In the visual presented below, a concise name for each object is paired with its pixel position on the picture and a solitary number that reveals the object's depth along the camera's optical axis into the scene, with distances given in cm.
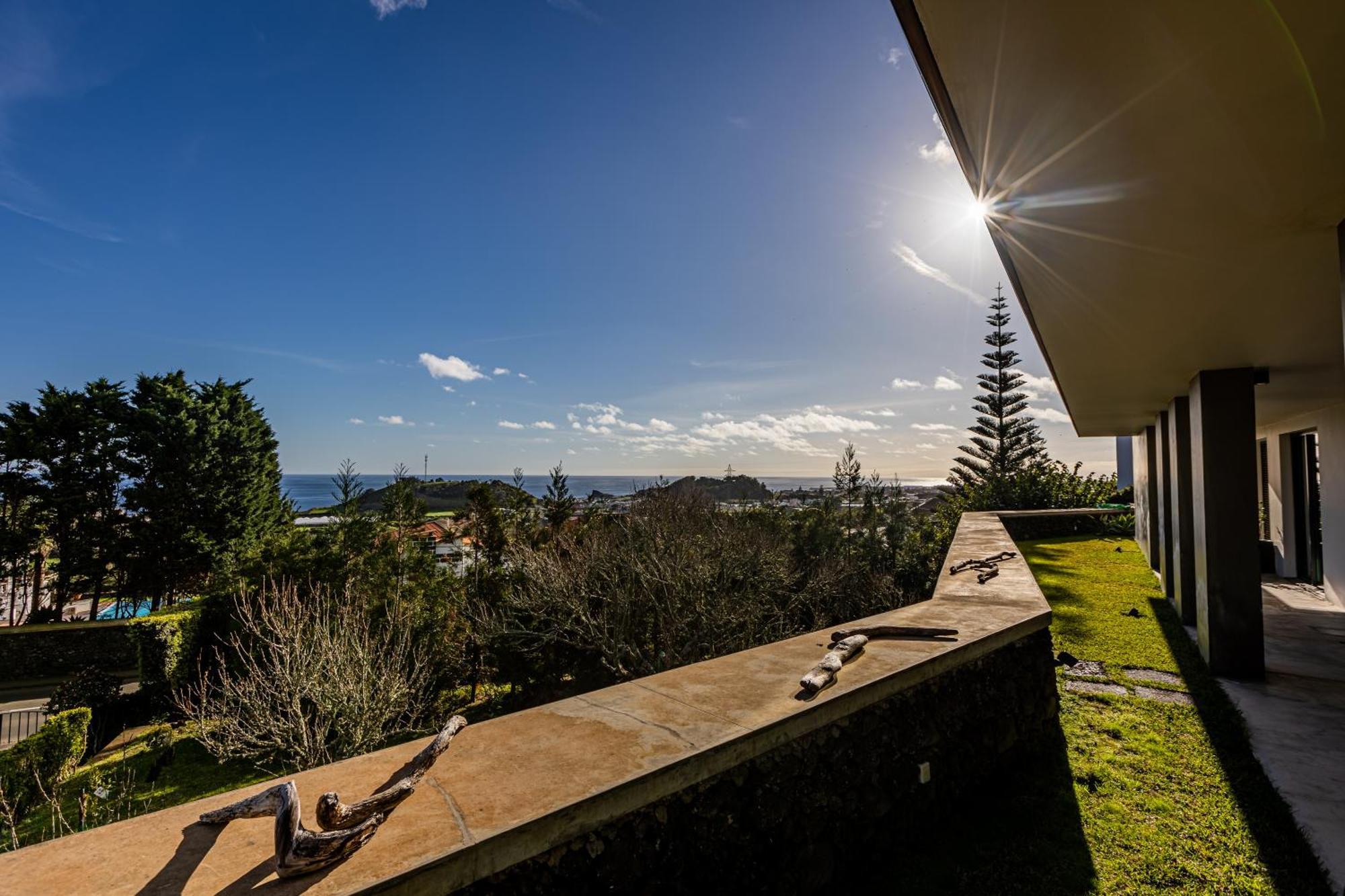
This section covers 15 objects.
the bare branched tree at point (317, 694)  549
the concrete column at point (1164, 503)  685
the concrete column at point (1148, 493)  826
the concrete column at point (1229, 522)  444
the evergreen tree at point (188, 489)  1620
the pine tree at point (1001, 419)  2012
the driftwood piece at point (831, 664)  199
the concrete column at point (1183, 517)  589
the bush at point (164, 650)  947
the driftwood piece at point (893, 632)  270
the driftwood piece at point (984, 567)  443
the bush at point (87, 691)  870
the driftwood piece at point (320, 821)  102
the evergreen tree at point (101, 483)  1555
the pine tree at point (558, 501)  1285
